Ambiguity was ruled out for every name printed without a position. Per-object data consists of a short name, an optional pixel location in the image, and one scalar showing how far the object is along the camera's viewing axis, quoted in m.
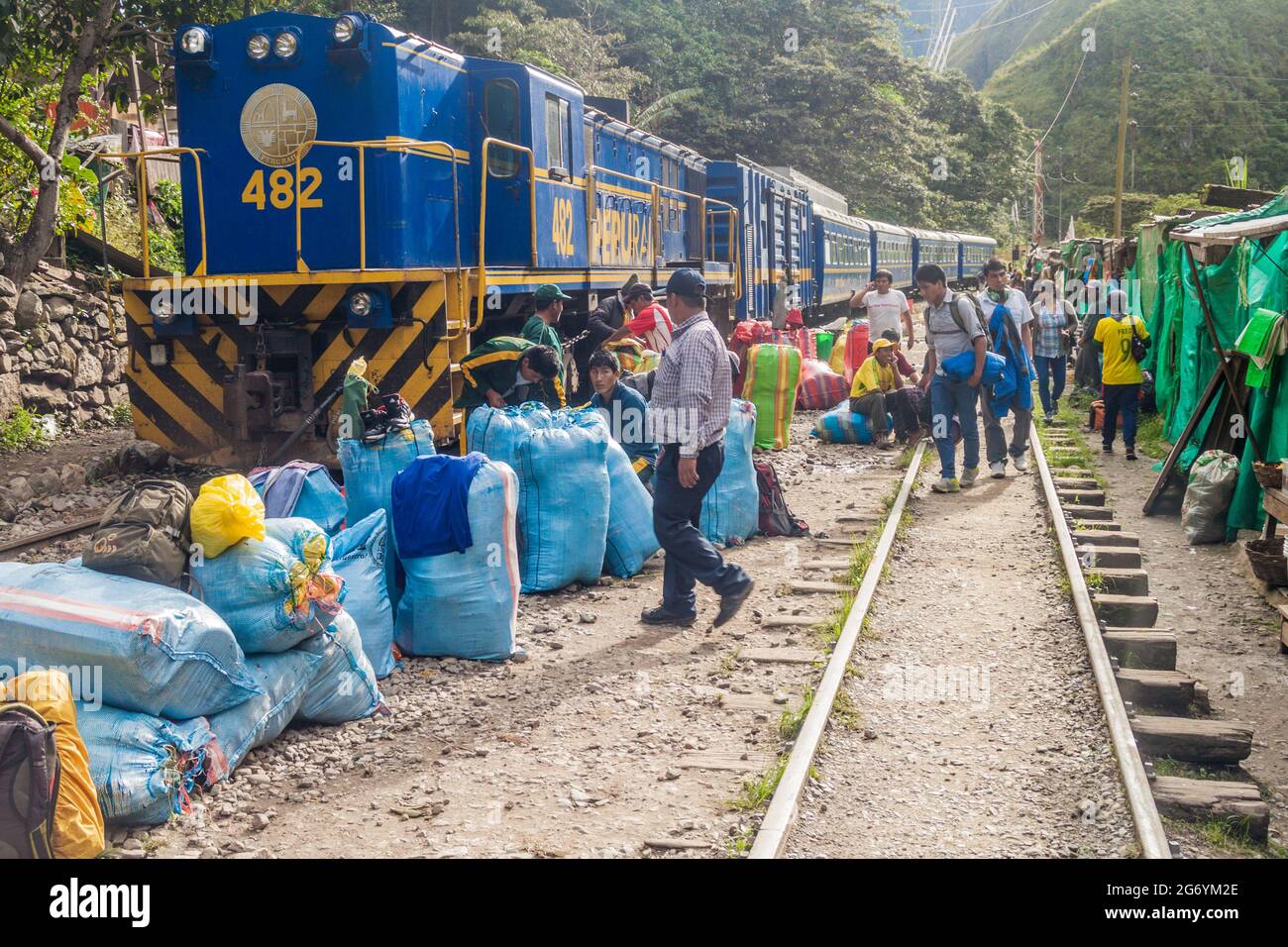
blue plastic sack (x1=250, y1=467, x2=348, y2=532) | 6.06
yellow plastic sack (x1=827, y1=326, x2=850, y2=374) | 16.48
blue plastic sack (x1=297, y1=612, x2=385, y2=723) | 4.73
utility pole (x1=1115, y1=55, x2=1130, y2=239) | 32.74
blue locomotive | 8.67
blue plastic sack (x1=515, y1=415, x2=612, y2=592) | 6.71
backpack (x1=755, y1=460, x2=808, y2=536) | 8.61
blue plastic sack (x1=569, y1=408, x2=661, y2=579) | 7.32
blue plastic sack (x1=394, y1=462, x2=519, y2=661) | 5.60
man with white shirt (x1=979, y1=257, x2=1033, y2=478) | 10.69
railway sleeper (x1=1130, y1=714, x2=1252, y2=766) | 4.71
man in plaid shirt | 6.12
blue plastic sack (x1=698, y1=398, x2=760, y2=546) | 8.01
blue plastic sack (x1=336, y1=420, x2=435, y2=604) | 6.54
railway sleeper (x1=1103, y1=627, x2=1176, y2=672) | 5.81
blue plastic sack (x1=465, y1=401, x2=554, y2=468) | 6.80
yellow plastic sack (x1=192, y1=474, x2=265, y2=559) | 4.50
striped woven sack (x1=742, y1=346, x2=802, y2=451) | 11.67
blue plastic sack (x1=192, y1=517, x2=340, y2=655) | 4.45
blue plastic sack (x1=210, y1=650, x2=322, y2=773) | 4.27
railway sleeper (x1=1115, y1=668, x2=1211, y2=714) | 5.28
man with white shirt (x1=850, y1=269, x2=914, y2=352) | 14.65
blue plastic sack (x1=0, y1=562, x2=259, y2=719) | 3.83
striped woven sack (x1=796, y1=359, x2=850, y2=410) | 15.00
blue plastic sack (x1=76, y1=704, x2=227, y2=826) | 3.77
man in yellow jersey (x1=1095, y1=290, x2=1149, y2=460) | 10.74
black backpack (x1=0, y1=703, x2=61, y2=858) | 3.34
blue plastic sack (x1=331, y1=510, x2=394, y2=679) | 5.31
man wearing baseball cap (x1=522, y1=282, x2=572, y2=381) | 8.23
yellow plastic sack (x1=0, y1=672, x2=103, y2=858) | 3.49
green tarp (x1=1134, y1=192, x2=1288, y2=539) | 8.20
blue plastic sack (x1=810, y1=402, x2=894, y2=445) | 12.80
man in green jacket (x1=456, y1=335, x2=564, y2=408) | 7.69
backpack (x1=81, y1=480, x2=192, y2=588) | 4.25
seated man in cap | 12.70
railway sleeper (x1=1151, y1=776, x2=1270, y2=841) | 4.11
